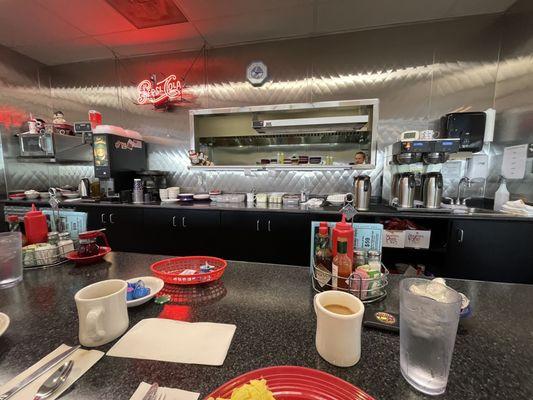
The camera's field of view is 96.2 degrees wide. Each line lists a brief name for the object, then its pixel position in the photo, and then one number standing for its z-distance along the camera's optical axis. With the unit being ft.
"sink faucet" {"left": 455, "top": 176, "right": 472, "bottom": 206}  8.80
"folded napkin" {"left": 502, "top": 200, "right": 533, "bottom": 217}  6.46
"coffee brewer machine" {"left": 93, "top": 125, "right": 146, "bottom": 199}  9.46
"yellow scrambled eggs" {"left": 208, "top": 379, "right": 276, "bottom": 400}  1.14
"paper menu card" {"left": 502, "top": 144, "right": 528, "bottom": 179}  7.23
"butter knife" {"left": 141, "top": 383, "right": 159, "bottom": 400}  1.44
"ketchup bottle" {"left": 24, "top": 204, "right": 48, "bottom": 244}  3.85
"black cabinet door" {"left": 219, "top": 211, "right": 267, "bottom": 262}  8.31
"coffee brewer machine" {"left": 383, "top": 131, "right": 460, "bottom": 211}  7.05
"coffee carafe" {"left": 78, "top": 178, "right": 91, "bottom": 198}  10.61
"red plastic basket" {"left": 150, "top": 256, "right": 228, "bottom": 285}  2.88
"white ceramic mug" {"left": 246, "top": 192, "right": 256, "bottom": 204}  9.83
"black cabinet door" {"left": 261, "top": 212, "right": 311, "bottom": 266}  7.94
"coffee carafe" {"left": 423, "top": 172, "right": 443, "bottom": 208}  7.23
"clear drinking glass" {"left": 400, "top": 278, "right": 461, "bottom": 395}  1.56
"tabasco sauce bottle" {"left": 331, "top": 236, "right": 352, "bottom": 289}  2.60
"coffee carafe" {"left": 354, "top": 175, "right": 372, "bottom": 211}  7.80
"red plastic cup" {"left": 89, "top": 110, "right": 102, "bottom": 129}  10.45
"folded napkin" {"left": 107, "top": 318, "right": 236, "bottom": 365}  1.80
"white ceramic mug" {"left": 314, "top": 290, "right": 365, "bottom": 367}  1.66
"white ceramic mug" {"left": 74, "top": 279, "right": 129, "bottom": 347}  1.82
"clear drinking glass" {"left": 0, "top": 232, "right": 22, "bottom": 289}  2.89
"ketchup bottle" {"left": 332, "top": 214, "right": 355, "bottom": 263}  2.52
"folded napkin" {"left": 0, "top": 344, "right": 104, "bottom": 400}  1.49
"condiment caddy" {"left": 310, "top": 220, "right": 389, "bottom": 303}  2.54
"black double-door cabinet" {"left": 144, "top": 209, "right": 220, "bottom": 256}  8.70
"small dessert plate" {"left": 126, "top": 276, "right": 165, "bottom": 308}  2.39
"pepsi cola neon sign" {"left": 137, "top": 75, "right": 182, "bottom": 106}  10.48
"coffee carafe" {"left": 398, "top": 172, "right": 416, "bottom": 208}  7.40
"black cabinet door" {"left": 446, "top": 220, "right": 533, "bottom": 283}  6.55
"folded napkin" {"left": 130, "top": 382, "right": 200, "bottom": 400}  1.45
